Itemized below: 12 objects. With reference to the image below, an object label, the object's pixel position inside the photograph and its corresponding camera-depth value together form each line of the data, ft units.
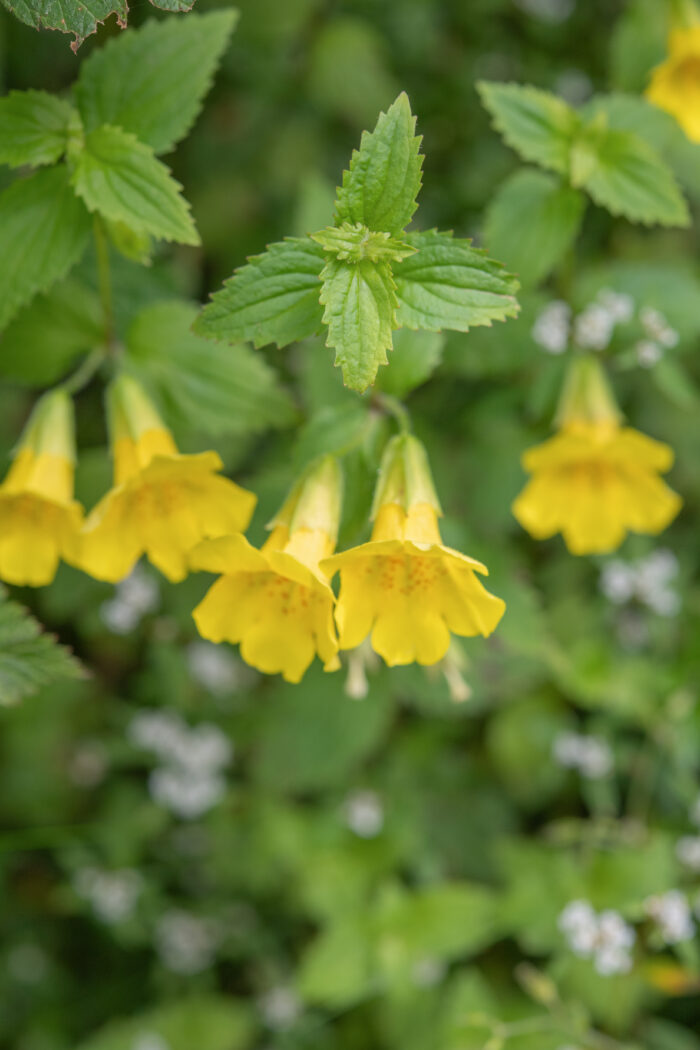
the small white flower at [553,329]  1.78
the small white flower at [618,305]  1.80
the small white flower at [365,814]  1.93
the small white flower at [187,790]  1.93
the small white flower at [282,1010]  1.94
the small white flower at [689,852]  1.86
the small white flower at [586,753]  1.92
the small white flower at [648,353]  1.77
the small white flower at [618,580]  1.94
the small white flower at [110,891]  1.93
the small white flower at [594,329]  1.78
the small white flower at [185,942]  1.95
